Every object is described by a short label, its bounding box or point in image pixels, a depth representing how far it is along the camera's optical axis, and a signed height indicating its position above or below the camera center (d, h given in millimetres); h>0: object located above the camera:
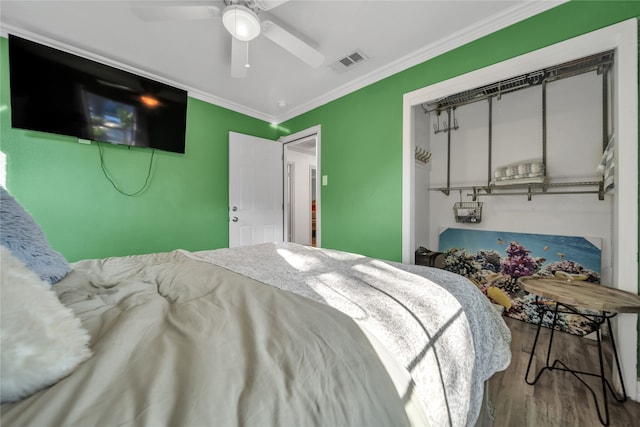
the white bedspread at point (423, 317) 667 -343
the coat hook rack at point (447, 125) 3064 +1233
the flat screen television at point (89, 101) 1939 +1067
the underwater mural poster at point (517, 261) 2152 -476
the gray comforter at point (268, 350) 395 -312
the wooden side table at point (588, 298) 1211 -444
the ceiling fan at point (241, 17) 1463 +1287
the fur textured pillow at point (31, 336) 369 -225
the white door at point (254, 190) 3215 +348
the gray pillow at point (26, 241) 771 -104
